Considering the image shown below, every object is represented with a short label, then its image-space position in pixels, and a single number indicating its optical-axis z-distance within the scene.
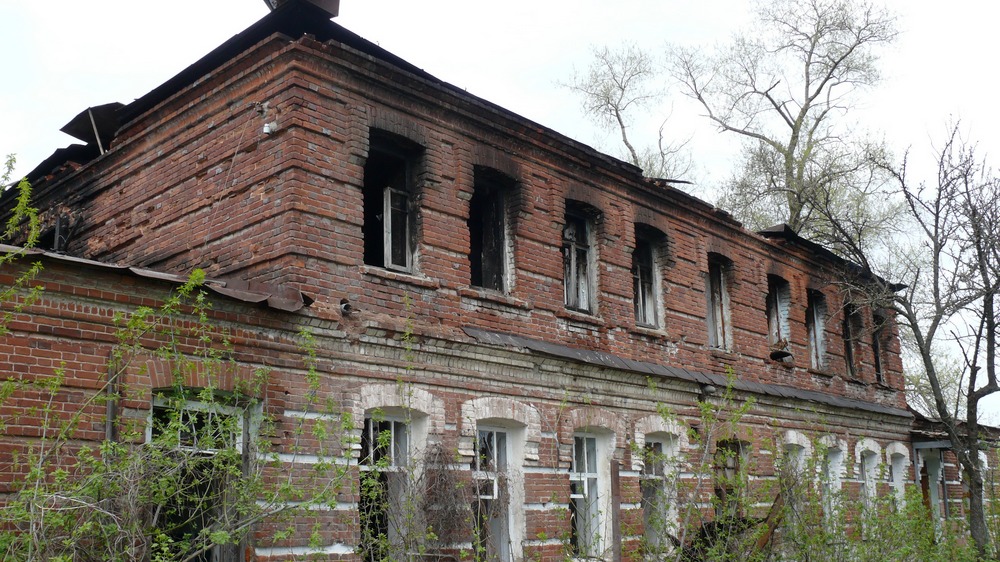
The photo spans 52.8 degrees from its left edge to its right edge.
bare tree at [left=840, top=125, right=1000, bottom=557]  16.17
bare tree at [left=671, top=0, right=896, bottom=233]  27.67
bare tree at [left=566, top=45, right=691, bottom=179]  30.64
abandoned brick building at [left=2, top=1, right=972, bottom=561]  9.62
